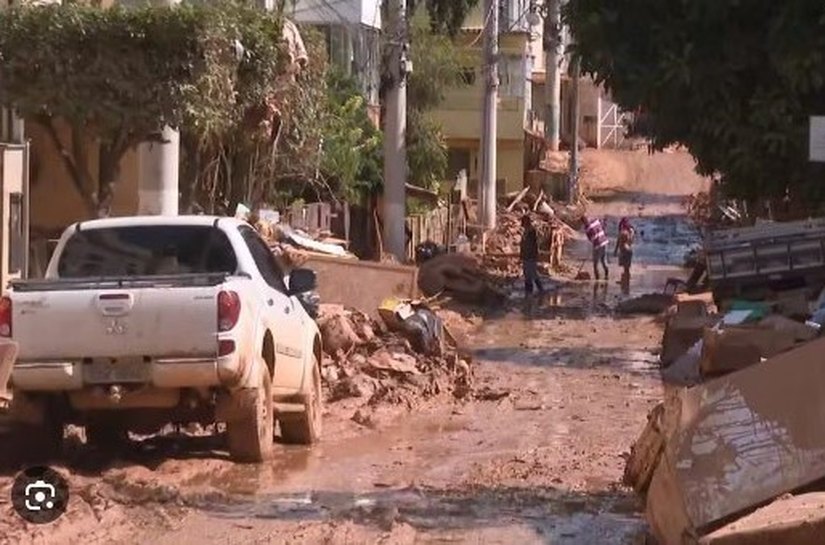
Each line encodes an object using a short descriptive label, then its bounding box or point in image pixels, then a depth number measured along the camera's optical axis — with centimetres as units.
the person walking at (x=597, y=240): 4166
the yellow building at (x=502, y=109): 6375
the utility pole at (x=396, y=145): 3816
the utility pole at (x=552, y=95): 7175
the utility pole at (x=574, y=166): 6450
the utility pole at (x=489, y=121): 4891
